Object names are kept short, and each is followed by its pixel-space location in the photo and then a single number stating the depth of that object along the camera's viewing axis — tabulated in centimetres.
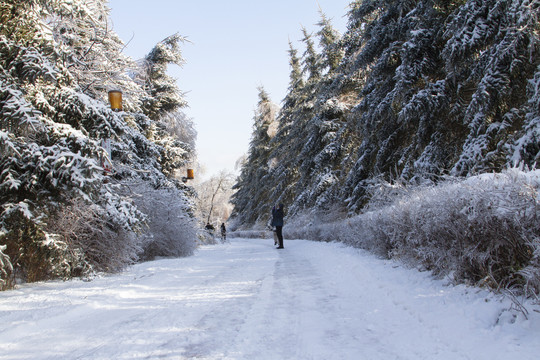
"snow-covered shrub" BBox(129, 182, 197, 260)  1030
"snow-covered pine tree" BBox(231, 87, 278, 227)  3894
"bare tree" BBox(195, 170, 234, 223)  6166
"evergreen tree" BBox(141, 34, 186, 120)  1661
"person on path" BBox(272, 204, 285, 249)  1533
